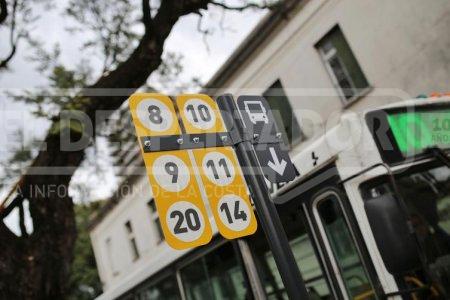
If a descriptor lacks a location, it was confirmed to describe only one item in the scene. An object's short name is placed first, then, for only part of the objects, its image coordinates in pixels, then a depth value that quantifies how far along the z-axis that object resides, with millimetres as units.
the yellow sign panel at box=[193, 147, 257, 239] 2854
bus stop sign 3035
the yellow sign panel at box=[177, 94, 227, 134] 3123
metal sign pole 2604
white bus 2914
